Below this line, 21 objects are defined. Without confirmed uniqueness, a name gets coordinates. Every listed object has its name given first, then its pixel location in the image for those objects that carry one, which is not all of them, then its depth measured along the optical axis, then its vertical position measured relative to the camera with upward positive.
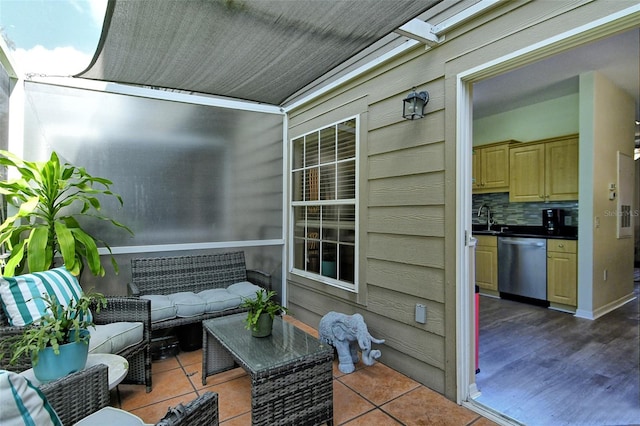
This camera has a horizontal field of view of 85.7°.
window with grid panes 3.25 +0.10
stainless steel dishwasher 4.62 -0.76
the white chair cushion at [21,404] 0.69 -0.41
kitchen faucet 5.94 -0.04
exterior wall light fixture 2.44 +0.77
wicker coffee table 1.78 -0.88
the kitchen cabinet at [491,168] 5.49 +0.73
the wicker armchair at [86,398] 1.12 -0.70
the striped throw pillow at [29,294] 1.96 -0.49
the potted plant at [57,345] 1.51 -0.59
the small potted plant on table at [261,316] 2.19 -0.67
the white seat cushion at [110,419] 1.32 -0.81
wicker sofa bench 2.89 -0.72
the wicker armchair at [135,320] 2.39 -0.77
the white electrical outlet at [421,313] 2.47 -0.73
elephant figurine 2.55 -0.97
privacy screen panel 3.14 +0.56
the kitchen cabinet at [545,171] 4.73 +0.60
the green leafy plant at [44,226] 2.42 -0.10
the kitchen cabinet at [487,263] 5.16 -0.78
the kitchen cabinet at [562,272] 4.27 -0.77
